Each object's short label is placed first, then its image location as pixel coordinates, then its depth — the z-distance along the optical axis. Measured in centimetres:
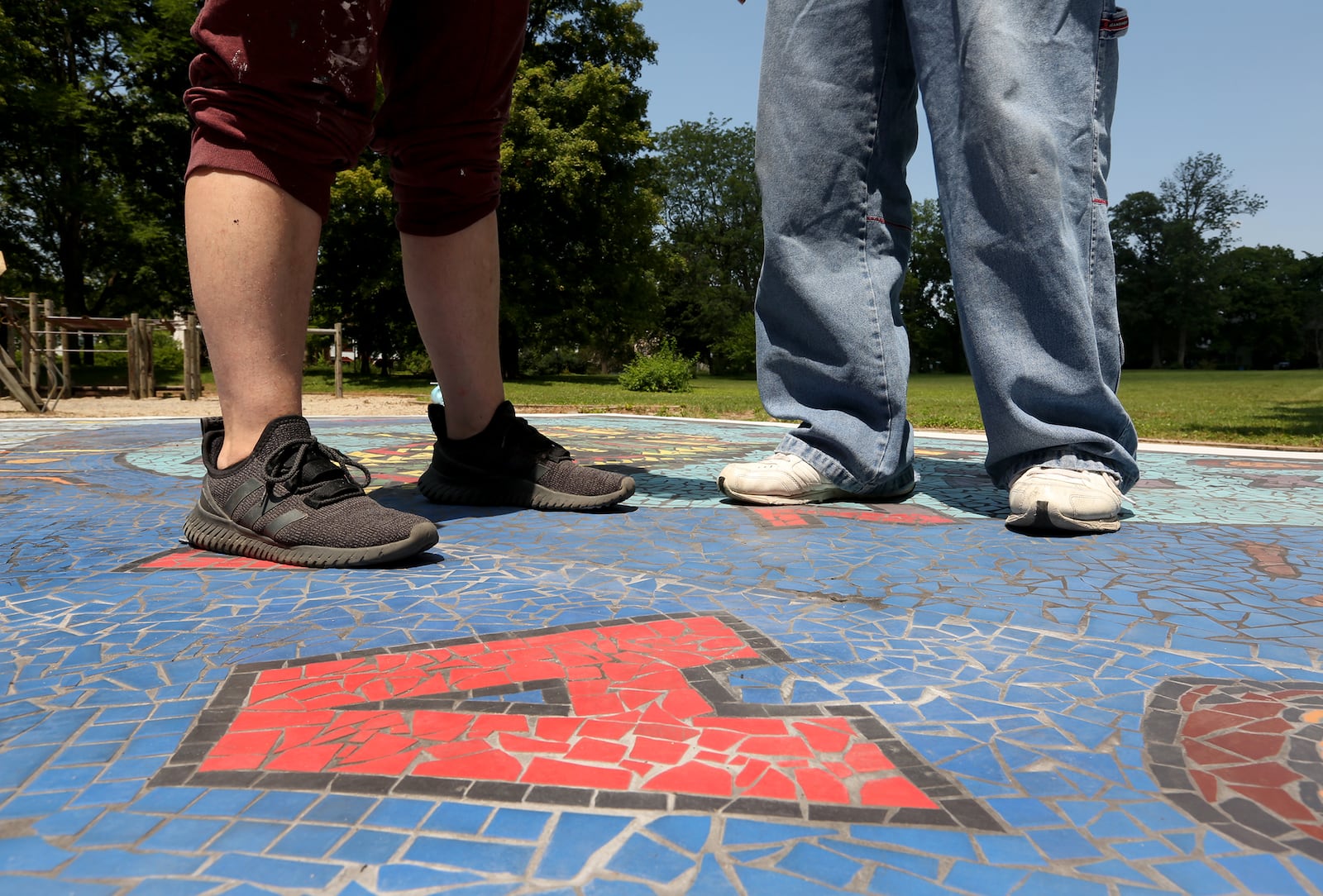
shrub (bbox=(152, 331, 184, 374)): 2882
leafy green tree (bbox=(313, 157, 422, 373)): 2184
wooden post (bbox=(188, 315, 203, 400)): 1423
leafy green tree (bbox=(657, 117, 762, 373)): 4425
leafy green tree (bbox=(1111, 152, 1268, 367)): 5431
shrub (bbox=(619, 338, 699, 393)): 1838
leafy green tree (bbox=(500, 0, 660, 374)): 2281
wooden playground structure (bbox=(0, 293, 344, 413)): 1162
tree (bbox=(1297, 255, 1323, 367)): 6391
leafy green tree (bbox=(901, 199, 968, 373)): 5453
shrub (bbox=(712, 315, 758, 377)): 4247
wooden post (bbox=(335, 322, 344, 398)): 1426
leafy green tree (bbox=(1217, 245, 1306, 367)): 6581
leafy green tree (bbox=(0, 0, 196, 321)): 2064
